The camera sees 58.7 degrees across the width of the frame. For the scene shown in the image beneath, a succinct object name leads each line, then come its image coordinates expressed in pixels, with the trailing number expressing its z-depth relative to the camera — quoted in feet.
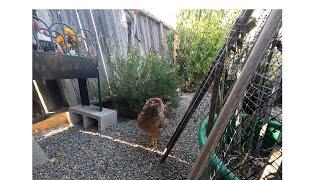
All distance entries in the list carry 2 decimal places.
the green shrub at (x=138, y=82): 5.08
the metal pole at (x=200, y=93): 2.98
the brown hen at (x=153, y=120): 4.00
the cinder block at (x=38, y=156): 3.08
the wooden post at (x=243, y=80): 1.68
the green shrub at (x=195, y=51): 5.98
